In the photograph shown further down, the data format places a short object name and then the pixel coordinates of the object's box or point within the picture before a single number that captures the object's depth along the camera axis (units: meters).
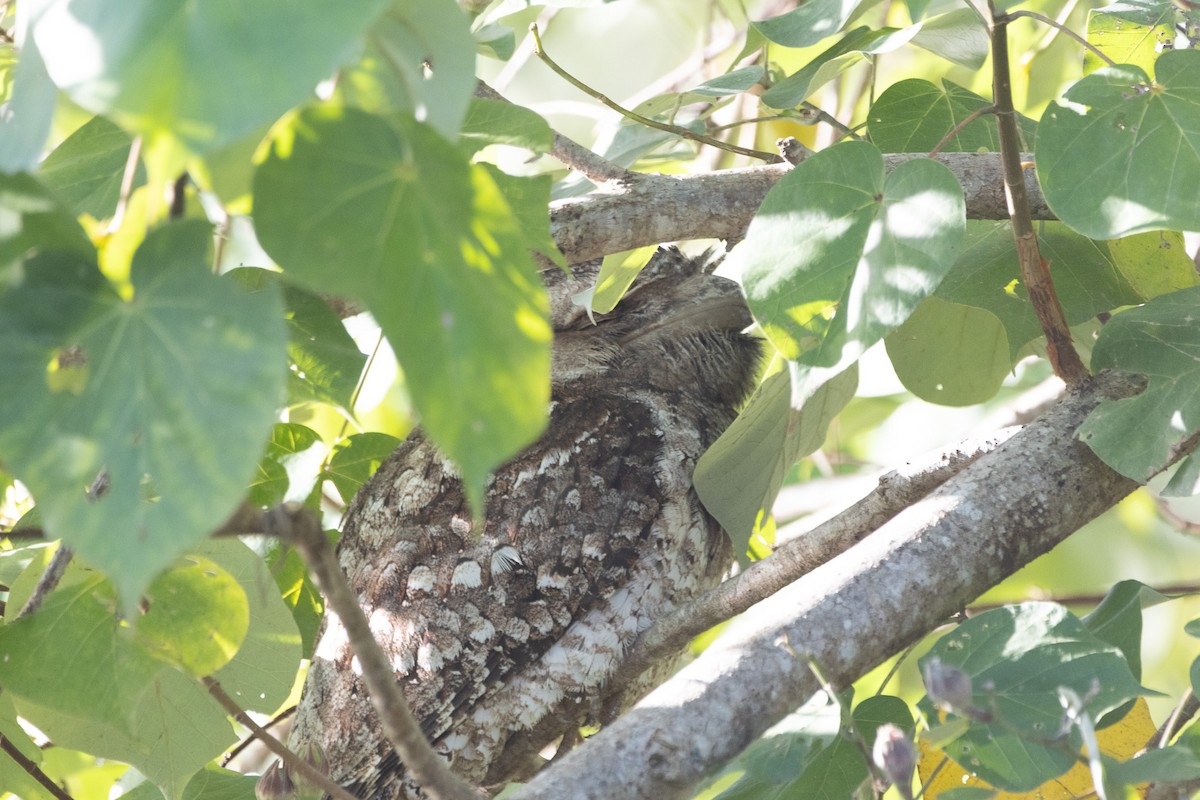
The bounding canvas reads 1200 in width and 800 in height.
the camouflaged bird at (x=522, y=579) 9.75
